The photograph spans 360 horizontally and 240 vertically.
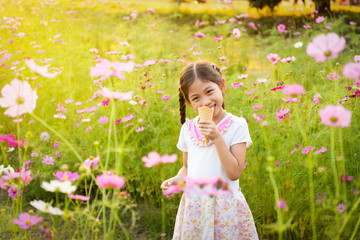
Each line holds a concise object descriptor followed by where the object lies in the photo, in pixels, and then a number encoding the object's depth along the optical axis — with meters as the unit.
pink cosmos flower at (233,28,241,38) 3.04
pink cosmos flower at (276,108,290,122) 1.96
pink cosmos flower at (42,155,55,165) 2.37
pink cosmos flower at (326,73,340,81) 2.00
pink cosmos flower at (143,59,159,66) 2.59
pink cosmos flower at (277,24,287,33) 4.14
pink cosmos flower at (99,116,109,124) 2.43
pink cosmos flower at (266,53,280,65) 2.51
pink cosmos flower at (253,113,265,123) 2.11
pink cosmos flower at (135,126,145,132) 2.34
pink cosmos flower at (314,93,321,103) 2.03
